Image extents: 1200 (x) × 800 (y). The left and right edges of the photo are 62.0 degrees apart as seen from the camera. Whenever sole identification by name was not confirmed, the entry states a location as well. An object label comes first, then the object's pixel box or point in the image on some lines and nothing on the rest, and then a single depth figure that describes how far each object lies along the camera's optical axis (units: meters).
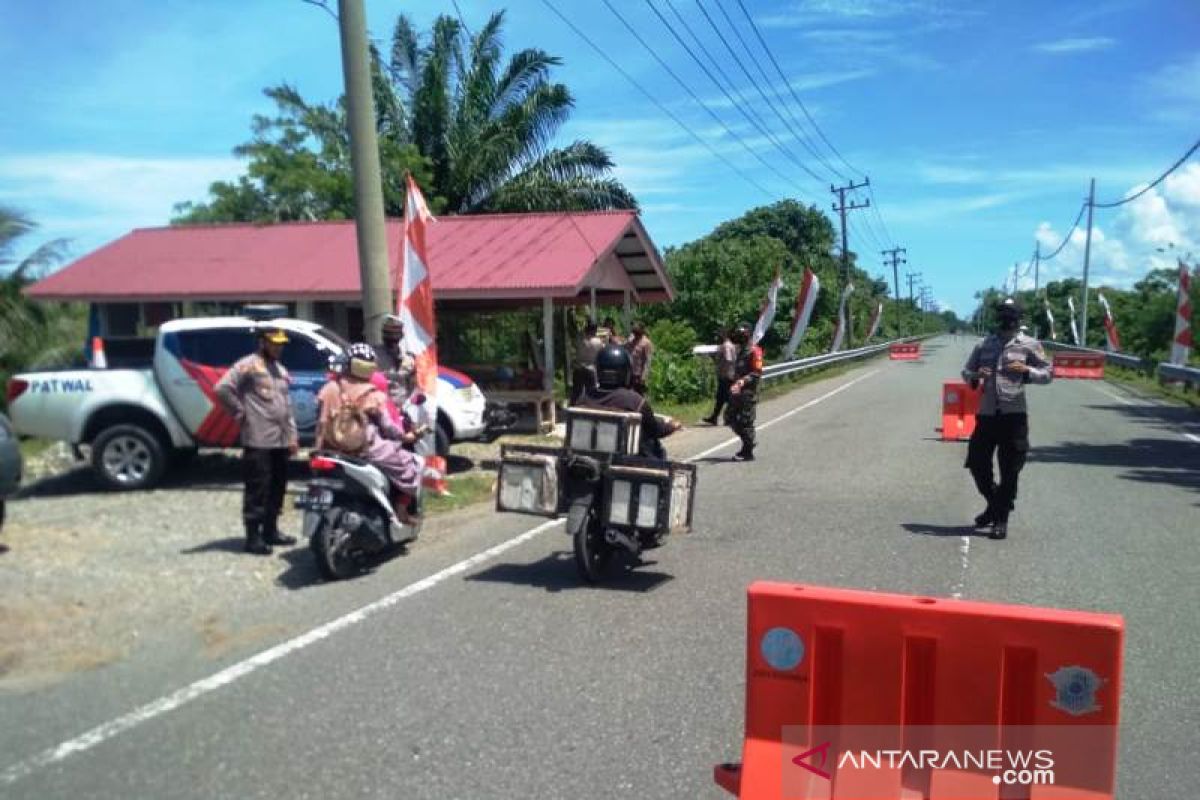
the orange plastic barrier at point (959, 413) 14.80
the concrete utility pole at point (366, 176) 10.05
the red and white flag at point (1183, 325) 21.78
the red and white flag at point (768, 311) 20.34
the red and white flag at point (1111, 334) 35.00
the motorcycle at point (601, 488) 6.66
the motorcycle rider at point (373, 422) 7.39
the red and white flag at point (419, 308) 10.59
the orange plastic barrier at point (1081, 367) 30.19
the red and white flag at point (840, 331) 36.03
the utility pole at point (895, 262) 92.00
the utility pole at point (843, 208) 50.66
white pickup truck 10.68
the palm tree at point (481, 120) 27.23
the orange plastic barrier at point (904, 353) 48.22
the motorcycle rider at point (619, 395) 7.13
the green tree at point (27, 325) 16.44
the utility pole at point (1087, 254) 47.97
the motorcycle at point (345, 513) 7.02
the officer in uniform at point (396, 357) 9.85
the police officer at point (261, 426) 7.92
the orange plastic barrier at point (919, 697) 3.04
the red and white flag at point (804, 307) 25.41
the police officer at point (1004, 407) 7.98
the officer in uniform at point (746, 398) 12.63
